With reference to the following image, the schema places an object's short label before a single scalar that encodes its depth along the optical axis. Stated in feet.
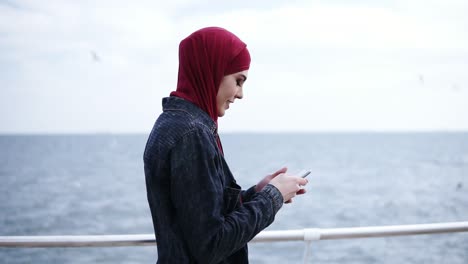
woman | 4.08
